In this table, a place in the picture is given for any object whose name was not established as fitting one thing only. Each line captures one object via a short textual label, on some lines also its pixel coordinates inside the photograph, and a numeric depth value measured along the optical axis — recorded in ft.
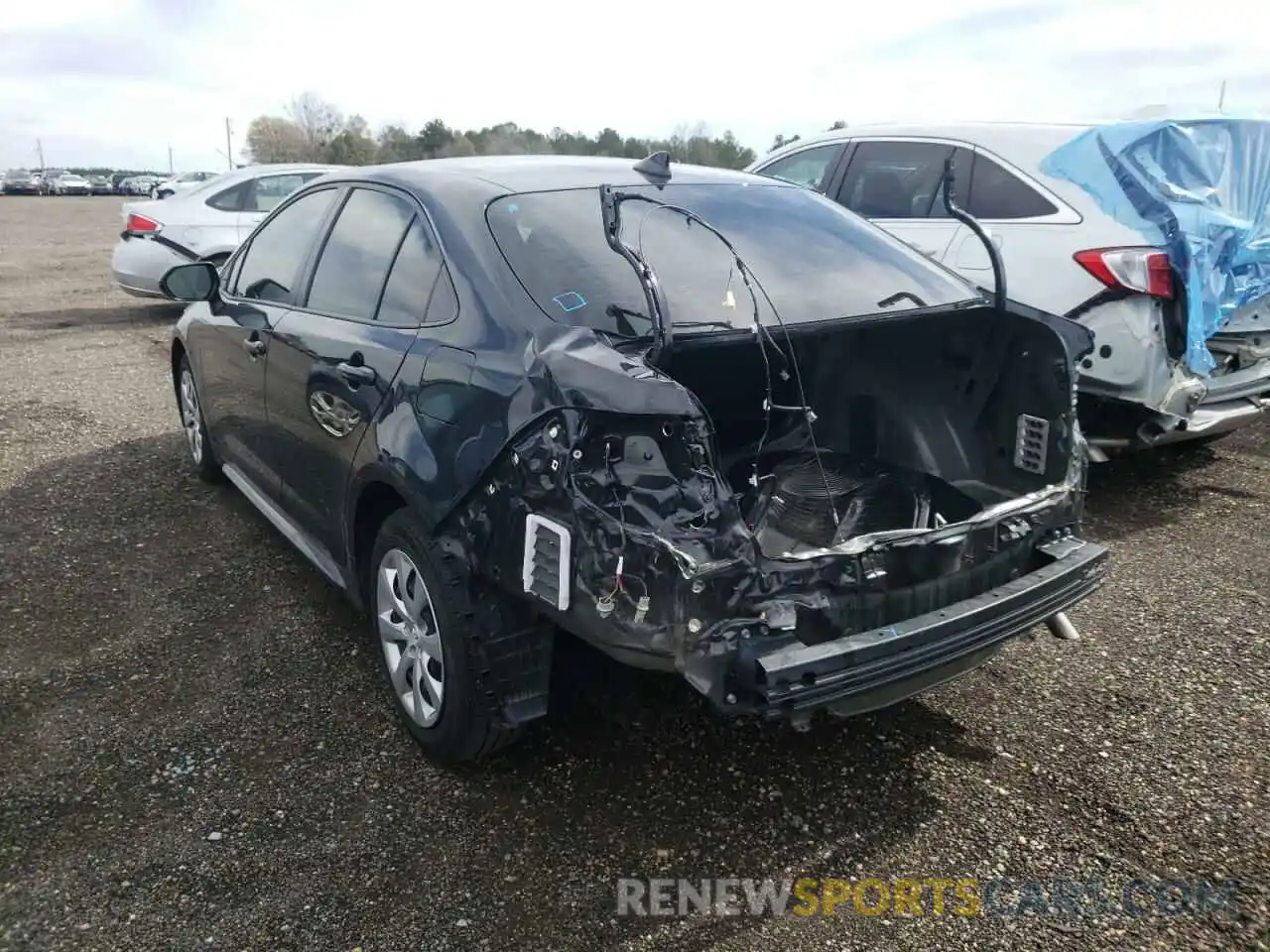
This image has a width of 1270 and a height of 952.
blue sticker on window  8.55
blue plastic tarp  15.06
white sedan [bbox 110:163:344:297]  33.71
